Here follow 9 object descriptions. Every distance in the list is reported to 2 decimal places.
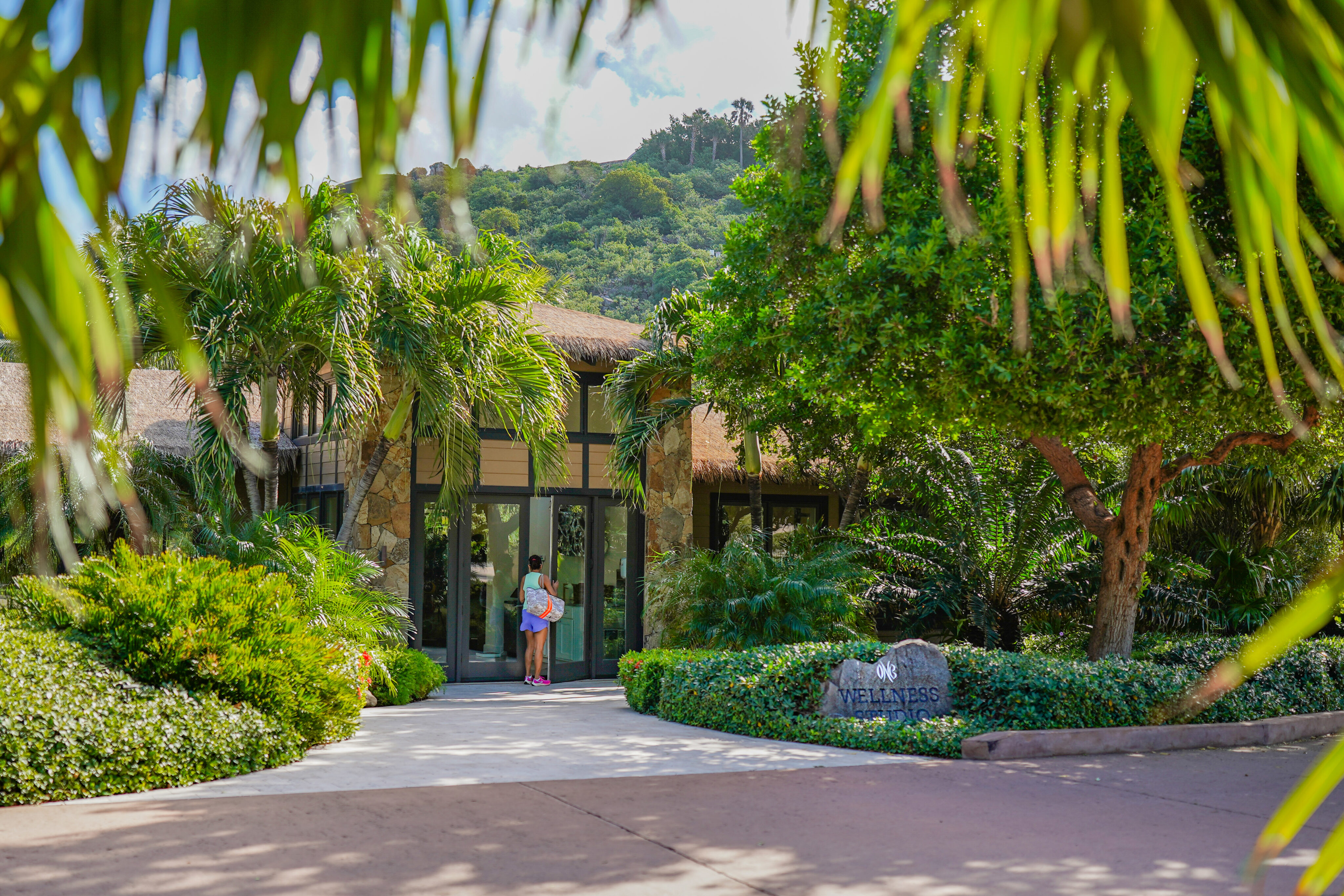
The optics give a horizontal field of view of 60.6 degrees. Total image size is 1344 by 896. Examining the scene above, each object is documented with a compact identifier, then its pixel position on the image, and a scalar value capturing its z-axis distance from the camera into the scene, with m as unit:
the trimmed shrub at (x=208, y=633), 7.76
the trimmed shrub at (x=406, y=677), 12.16
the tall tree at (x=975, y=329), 8.62
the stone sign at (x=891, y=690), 9.86
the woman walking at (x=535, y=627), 14.32
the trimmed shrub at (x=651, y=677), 11.59
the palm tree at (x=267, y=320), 10.23
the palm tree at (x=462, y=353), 12.23
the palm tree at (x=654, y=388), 14.47
